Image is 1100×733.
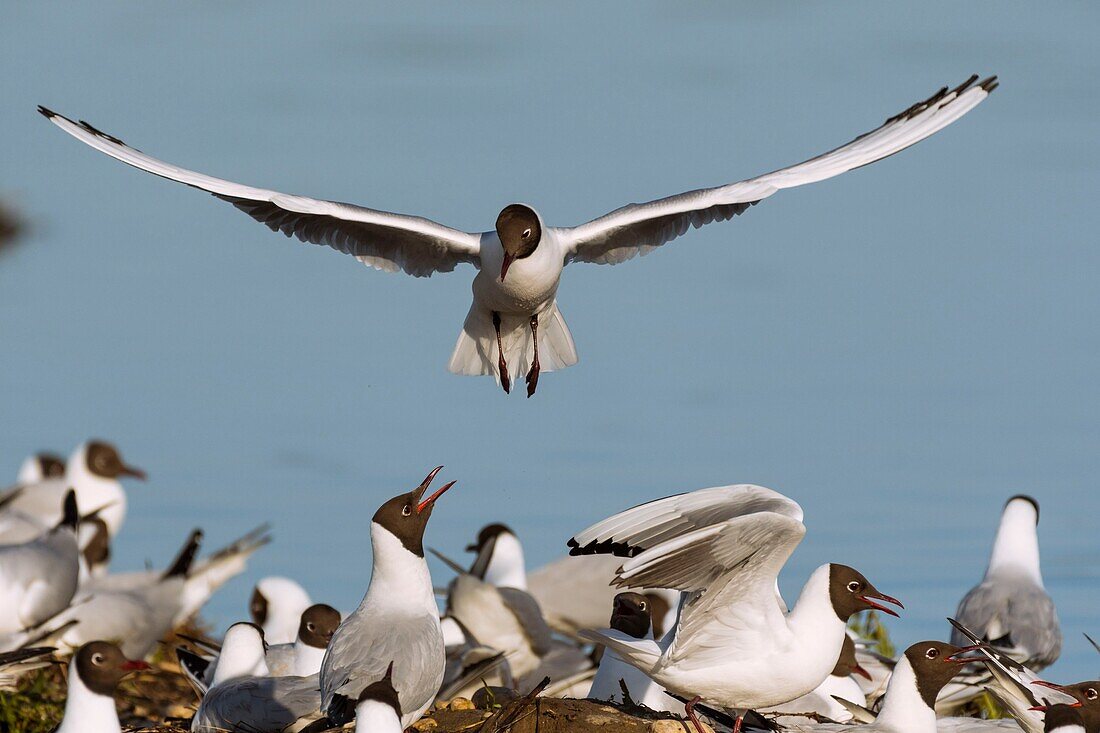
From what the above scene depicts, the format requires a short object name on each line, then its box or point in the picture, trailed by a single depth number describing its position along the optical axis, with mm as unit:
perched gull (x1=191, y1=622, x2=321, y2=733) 14492
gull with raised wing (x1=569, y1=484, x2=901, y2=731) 12609
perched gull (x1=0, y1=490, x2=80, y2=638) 20062
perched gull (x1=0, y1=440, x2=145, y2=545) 26609
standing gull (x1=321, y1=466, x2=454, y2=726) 13203
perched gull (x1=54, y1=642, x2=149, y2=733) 13687
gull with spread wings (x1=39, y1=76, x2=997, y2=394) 17094
